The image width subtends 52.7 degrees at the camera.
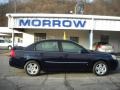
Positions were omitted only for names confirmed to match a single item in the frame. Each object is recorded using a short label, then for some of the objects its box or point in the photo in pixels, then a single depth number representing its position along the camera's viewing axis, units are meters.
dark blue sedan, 5.15
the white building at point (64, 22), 9.74
